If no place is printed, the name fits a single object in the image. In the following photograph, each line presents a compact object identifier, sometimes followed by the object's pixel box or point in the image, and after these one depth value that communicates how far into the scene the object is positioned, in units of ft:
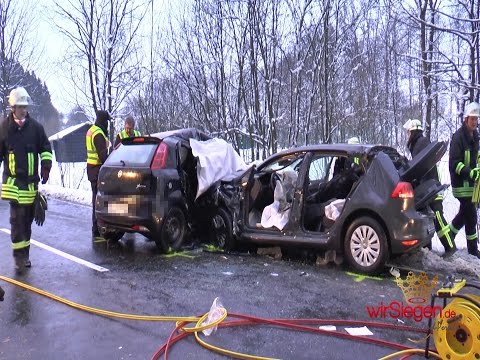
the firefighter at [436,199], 20.83
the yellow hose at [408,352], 10.91
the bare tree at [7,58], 57.88
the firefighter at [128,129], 27.86
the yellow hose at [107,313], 13.43
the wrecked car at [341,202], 17.30
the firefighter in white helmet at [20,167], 19.03
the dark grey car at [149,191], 20.61
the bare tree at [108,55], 46.16
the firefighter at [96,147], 25.46
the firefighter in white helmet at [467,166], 20.85
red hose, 12.07
